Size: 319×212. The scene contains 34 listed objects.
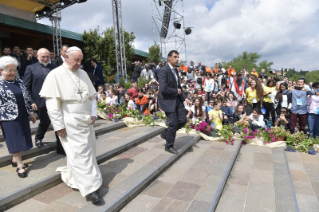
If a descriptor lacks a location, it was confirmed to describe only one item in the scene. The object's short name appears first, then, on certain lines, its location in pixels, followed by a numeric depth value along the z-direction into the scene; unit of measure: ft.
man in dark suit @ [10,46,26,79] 22.18
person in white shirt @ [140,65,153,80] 42.14
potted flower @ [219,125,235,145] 18.73
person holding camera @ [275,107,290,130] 21.97
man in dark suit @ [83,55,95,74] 22.86
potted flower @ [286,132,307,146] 18.89
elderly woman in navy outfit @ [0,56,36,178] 9.62
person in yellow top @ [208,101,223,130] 21.56
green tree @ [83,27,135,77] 53.98
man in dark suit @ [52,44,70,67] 15.19
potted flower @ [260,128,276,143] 19.22
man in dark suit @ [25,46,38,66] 22.00
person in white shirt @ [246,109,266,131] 21.50
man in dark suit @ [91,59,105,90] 22.98
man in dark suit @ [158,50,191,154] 13.05
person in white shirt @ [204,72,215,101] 33.14
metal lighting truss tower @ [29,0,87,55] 40.17
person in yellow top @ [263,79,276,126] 23.96
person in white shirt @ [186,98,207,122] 23.52
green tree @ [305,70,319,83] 252.26
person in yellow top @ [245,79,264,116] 22.27
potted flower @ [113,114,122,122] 21.68
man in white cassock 8.39
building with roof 36.01
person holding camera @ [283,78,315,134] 20.70
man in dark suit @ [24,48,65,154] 11.99
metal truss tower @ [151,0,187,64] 58.39
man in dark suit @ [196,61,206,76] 41.91
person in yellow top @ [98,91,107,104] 26.88
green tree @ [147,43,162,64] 67.76
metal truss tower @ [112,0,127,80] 43.57
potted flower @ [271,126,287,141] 19.16
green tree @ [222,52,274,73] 173.88
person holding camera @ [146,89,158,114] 26.94
